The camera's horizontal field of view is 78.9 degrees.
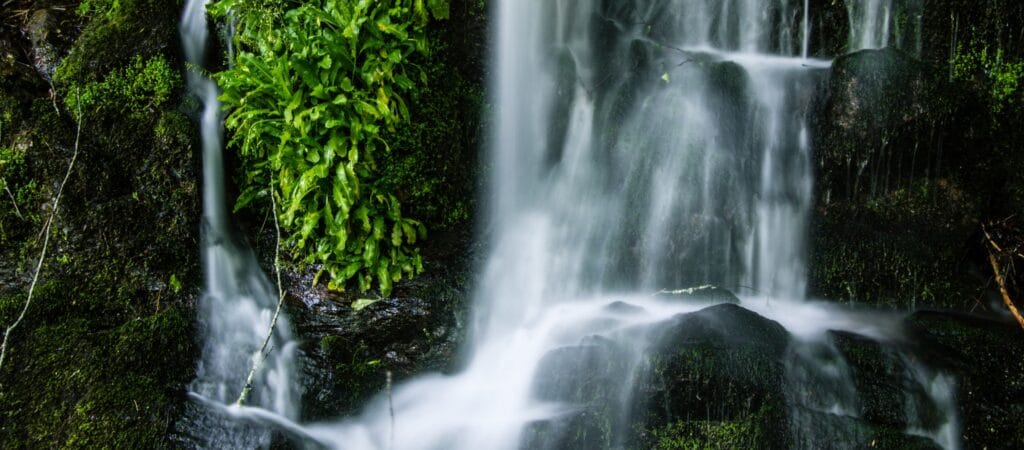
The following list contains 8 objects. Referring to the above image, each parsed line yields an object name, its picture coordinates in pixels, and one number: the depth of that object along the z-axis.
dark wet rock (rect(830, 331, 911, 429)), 4.25
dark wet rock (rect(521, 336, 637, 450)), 4.21
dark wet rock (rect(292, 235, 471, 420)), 4.93
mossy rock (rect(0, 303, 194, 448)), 4.05
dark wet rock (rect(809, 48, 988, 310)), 5.53
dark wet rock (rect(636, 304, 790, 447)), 4.13
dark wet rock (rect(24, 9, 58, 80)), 5.20
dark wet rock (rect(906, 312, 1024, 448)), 4.20
